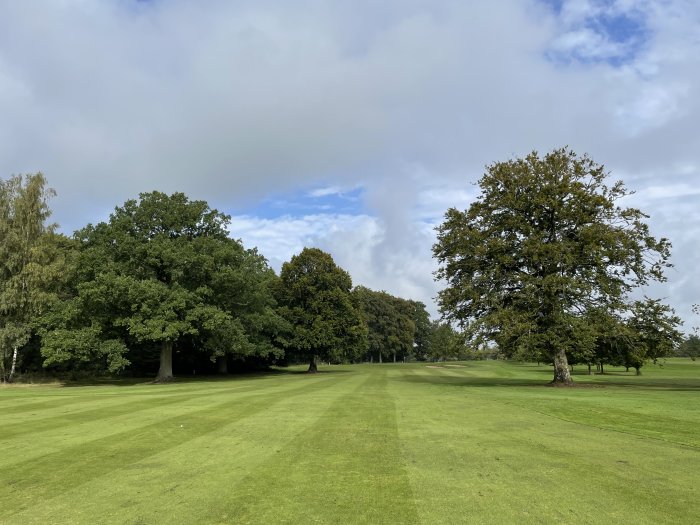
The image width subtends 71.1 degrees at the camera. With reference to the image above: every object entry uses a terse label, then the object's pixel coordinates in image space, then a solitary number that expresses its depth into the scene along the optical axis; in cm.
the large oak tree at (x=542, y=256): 3097
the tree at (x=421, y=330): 14886
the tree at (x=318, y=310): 6166
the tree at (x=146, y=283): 3884
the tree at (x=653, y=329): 3178
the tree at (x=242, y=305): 4356
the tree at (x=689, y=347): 3183
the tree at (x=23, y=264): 4369
